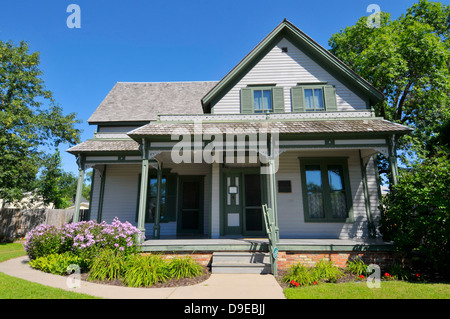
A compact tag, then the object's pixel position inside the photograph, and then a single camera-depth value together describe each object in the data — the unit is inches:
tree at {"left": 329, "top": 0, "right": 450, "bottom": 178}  529.7
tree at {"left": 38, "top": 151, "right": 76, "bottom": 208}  793.6
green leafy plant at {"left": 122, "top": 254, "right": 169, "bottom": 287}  218.8
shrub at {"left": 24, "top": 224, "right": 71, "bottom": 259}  298.4
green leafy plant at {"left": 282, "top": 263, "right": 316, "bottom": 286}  226.7
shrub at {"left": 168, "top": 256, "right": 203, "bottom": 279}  241.3
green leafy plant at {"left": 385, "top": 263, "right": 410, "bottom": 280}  249.4
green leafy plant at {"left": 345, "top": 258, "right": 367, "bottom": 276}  262.2
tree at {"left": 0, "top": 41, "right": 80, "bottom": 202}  510.9
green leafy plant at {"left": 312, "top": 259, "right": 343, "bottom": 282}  239.8
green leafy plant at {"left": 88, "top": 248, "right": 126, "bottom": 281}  234.4
